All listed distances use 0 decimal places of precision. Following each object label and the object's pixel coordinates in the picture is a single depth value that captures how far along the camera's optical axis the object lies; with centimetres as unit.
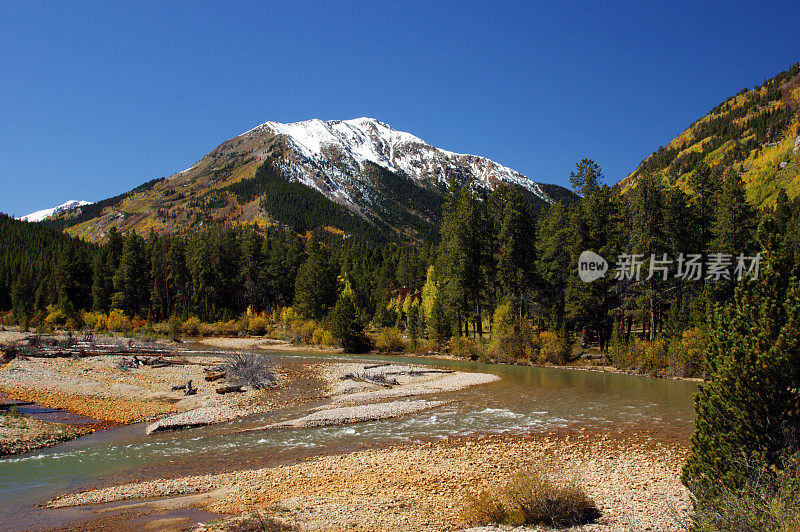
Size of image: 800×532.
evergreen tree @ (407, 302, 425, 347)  5316
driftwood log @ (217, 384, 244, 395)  2628
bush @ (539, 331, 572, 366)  4059
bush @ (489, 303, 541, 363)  4266
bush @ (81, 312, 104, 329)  6900
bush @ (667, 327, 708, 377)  3179
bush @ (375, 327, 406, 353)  5362
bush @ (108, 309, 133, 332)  6600
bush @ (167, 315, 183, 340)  6388
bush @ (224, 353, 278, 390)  2822
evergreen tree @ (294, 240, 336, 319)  6556
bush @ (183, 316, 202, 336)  6912
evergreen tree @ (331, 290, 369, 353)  5381
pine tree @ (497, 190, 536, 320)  4719
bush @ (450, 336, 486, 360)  4553
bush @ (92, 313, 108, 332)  6731
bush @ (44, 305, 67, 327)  7125
